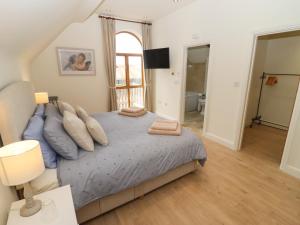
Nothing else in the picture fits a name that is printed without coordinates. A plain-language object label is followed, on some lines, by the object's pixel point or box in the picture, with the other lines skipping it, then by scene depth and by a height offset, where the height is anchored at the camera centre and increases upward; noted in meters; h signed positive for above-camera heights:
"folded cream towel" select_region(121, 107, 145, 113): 3.23 -0.73
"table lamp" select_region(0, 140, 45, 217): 0.87 -0.51
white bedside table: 1.00 -0.89
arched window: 4.89 +0.09
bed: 1.39 -0.92
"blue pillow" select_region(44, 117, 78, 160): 1.58 -0.67
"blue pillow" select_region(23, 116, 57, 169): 1.47 -0.62
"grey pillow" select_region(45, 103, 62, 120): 2.18 -0.55
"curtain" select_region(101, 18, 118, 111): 4.19 +0.52
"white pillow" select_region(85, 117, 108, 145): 1.89 -0.68
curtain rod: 4.14 +1.42
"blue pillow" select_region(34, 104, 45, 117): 2.16 -0.53
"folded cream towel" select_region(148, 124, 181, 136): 2.25 -0.82
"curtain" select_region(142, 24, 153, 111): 4.79 -0.04
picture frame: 3.89 +0.29
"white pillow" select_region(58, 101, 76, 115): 2.46 -0.52
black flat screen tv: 4.29 +0.38
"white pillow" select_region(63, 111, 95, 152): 1.73 -0.63
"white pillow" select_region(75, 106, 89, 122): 2.28 -0.59
